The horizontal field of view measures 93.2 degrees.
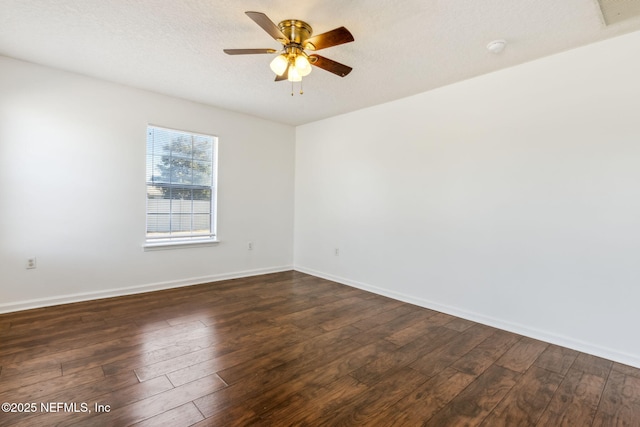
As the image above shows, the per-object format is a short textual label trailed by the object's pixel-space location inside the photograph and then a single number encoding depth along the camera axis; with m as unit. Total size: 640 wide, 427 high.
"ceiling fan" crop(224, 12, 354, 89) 2.06
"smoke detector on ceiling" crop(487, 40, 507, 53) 2.44
